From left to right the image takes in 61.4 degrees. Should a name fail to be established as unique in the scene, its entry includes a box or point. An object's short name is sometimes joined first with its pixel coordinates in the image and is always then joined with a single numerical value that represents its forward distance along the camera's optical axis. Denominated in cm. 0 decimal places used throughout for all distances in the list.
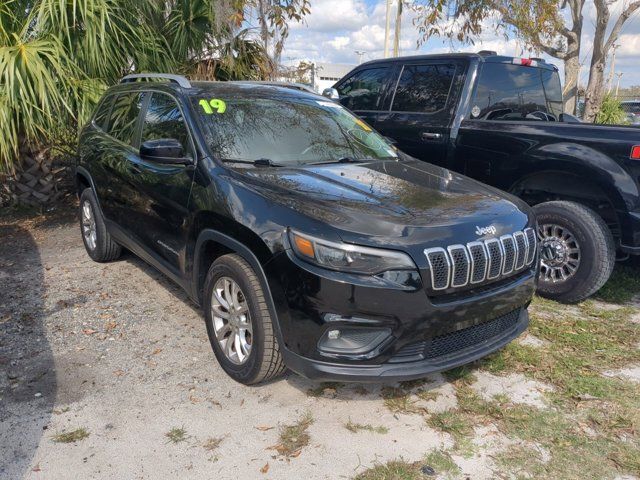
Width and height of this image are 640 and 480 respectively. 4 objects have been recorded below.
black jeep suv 264
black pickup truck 416
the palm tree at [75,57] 574
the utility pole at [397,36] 1483
